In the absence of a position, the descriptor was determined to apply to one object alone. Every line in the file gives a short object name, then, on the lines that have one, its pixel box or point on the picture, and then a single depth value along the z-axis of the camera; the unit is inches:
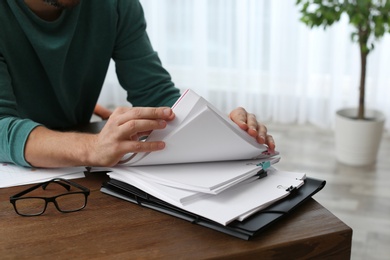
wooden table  53.8
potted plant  132.6
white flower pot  144.4
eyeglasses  60.0
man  65.5
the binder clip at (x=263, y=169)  63.3
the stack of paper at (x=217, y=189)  57.3
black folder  55.5
